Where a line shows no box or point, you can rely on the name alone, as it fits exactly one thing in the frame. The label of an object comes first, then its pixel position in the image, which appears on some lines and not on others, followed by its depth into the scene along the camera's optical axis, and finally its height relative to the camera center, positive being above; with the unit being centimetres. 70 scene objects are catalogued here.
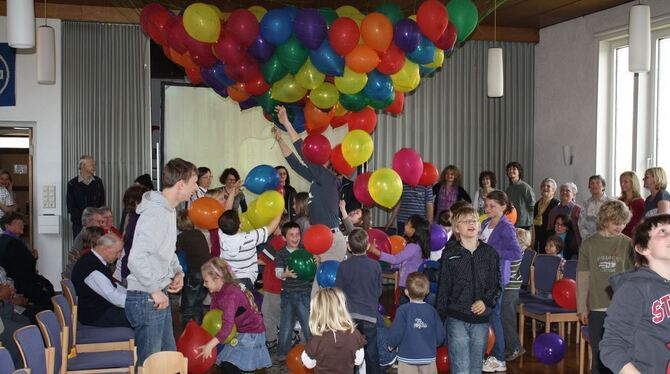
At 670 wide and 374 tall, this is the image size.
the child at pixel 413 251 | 603 -58
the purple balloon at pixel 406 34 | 568 +109
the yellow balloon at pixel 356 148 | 602 +24
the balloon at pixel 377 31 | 566 +112
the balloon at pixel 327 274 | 549 -70
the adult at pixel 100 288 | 480 -73
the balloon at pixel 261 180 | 610 -2
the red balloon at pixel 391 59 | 582 +93
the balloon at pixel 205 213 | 591 -28
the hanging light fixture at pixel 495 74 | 831 +117
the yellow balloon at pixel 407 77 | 607 +83
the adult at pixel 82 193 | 909 -21
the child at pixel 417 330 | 465 -94
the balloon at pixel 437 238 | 636 -50
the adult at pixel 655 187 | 718 -6
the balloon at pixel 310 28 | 561 +113
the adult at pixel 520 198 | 924 -23
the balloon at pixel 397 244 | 650 -57
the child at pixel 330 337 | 380 -81
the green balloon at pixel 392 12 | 588 +132
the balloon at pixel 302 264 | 570 -66
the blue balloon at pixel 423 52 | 584 +99
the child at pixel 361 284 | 500 -71
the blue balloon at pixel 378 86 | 601 +75
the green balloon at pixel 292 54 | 574 +96
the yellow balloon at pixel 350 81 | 583 +76
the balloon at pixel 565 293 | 605 -92
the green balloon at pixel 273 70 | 595 +86
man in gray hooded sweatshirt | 375 -42
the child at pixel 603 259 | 453 -48
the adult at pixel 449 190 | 905 -14
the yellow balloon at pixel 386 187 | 602 -7
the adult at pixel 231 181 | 820 -4
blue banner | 927 +125
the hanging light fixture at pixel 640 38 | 586 +112
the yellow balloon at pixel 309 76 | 591 +81
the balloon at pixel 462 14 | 592 +131
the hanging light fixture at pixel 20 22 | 527 +108
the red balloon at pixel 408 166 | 648 +11
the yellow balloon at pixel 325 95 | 612 +68
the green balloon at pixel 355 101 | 618 +64
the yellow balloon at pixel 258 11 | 606 +136
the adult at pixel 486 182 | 891 -3
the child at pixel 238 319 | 468 -89
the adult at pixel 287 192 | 869 -17
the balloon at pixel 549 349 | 586 -132
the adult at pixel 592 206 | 792 -28
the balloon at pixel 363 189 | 641 -9
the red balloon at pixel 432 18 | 565 +122
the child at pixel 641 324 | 274 -53
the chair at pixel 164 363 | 349 -89
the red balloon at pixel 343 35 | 559 +107
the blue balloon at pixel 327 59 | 571 +91
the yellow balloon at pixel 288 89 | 614 +73
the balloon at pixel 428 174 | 679 +4
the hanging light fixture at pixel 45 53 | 753 +124
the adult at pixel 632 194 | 729 -14
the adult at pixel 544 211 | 869 -36
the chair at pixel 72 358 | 406 -109
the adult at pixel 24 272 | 561 -73
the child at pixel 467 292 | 438 -66
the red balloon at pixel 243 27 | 573 +115
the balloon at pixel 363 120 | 664 +52
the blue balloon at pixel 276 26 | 566 +115
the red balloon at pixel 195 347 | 463 -105
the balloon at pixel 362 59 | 568 +91
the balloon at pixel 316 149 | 591 +23
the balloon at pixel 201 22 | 582 +121
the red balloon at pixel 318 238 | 554 -45
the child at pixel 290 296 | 597 -95
